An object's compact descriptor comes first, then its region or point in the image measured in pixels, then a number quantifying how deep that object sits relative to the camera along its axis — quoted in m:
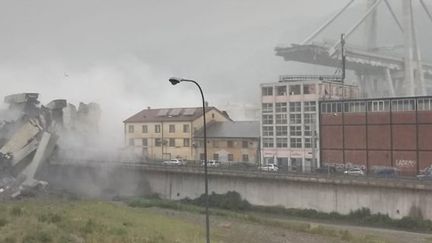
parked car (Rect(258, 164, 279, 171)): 58.59
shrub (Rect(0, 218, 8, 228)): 31.45
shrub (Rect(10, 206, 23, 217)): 39.09
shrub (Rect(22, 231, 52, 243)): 25.56
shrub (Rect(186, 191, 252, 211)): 57.25
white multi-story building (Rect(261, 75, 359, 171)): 64.69
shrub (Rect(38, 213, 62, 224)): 34.59
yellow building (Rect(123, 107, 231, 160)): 78.88
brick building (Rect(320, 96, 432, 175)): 54.53
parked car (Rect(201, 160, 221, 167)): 65.58
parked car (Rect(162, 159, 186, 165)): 68.62
